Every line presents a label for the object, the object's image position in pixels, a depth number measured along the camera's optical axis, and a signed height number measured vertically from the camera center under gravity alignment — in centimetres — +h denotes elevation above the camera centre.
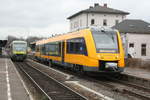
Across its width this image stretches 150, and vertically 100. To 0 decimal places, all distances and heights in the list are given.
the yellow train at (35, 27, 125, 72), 1330 -19
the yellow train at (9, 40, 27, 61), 3281 -28
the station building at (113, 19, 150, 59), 3551 +128
